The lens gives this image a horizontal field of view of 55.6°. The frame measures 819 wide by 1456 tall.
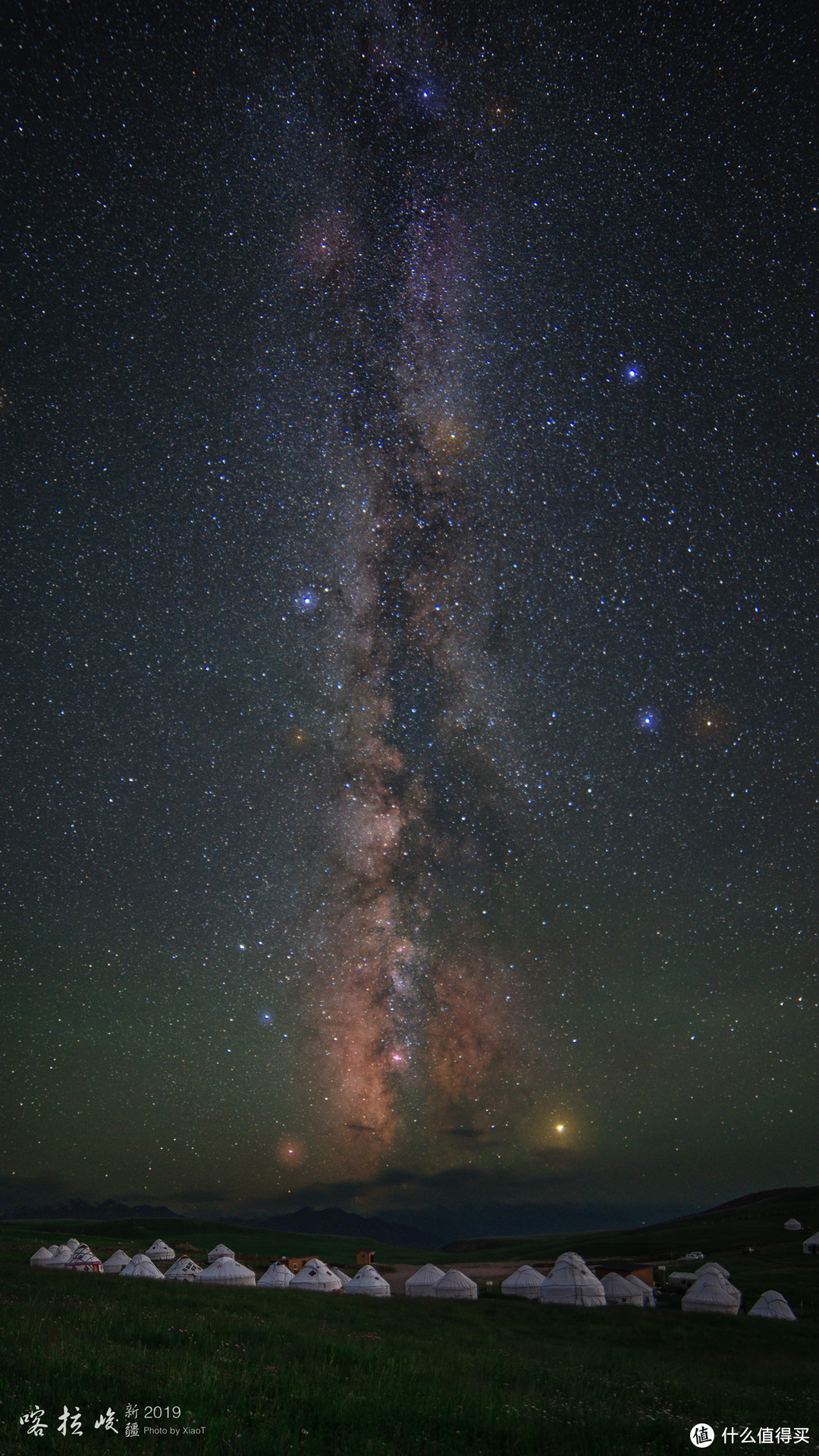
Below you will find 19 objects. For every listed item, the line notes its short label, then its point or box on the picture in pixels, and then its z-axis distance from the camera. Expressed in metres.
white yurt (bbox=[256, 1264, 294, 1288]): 46.41
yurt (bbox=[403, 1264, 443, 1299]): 46.47
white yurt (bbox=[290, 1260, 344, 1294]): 45.88
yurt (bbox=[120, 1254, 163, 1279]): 46.66
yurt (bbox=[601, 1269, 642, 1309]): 42.38
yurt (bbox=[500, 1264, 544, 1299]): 45.50
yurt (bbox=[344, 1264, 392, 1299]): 44.03
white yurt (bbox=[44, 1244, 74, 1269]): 49.28
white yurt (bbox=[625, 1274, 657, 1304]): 43.44
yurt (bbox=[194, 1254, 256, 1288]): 46.12
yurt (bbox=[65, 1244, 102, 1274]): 48.97
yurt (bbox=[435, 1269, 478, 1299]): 44.50
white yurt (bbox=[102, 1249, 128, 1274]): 51.09
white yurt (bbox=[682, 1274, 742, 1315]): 39.41
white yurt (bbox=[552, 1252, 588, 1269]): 42.53
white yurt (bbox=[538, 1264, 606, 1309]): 40.50
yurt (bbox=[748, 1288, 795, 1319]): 37.12
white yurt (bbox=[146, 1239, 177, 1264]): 60.62
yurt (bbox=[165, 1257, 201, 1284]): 47.09
